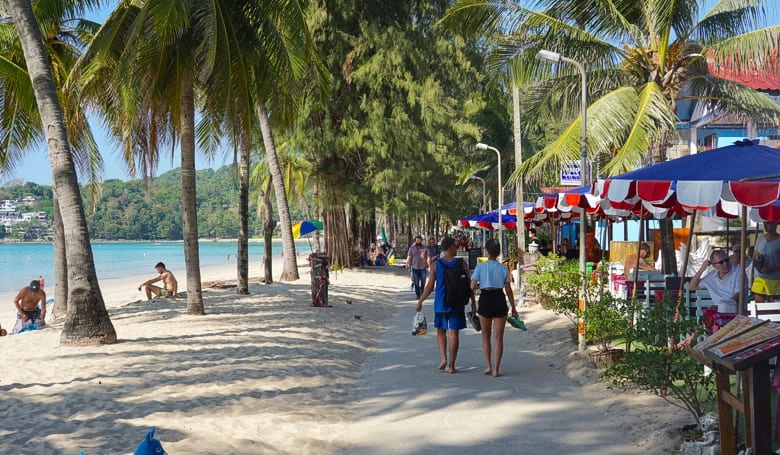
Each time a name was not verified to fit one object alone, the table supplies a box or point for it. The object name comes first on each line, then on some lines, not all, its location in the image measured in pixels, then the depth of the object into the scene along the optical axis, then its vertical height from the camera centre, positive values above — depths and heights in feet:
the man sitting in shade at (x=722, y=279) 27.63 -2.54
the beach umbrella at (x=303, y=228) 97.76 -0.26
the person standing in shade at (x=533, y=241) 72.23 -2.59
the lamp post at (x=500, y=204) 82.69 +1.85
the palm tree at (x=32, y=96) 51.55 +10.09
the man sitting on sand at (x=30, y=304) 50.72 -4.76
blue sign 77.15 +4.36
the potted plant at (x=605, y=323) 26.40 -3.84
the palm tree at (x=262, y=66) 46.26 +10.56
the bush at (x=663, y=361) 18.97 -3.85
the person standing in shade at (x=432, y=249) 62.13 -2.38
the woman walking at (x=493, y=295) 29.32 -3.00
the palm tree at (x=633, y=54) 44.68 +10.38
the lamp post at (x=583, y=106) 39.65 +5.87
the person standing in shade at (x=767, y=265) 28.86 -2.23
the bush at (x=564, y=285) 36.11 -3.41
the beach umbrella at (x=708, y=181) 20.45 +1.03
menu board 13.33 -2.48
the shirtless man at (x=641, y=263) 46.29 -3.09
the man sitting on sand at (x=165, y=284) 60.90 -4.44
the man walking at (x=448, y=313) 29.91 -3.73
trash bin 54.60 -4.01
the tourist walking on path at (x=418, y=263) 62.03 -3.41
